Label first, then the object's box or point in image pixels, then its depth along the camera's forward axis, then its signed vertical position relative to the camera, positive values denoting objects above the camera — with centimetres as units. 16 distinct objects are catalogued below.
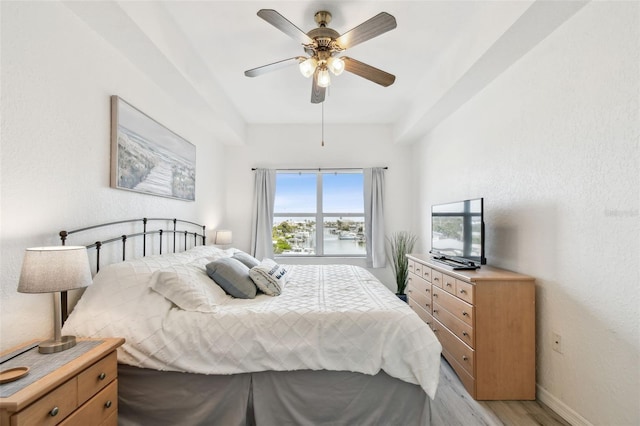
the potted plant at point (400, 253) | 453 -59
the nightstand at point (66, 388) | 106 -70
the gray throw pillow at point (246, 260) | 287 -44
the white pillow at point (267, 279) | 235 -52
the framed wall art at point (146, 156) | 218 +50
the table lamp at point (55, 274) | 130 -28
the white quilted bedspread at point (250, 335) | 171 -71
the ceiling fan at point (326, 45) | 184 +118
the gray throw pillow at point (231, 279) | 226 -50
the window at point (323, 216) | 502 -2
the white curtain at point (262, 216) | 475 -3
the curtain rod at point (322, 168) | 489 +76
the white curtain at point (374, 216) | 474 -1
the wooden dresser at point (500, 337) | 214 -86
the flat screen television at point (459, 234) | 251 -17
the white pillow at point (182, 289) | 190 -49
